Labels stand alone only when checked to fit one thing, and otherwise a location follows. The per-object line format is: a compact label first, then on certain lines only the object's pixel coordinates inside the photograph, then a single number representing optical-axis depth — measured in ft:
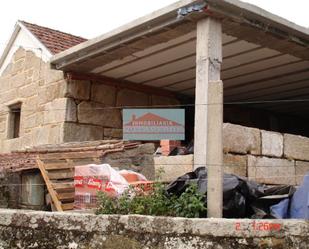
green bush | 9.84
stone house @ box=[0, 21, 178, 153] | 25.40
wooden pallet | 16.57
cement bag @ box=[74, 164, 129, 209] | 15.16
